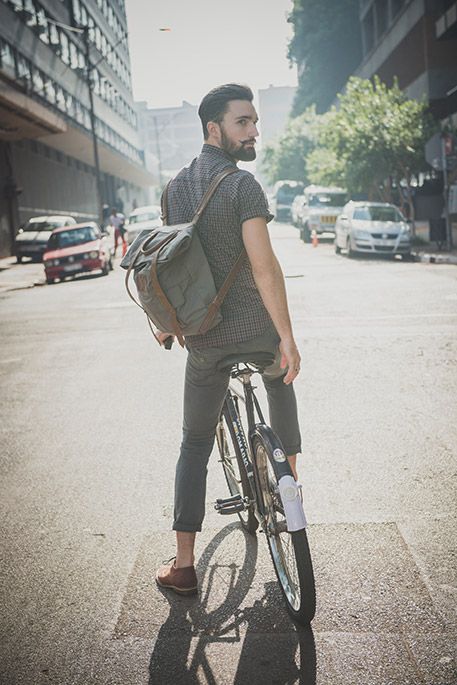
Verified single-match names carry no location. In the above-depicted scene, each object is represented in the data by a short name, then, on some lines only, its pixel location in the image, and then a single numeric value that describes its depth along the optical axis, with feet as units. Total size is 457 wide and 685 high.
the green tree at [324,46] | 187.93
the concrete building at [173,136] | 521.45
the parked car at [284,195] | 174.19
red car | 65.46
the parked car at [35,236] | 93.50
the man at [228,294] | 9.07
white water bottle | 8.76
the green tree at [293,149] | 214.90
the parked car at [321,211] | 103.19
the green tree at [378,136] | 87.25
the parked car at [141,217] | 101.12
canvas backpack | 8.96
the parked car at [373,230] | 67.56
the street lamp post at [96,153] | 114.46
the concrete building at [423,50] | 98.37
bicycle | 8.74
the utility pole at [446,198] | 64.80
